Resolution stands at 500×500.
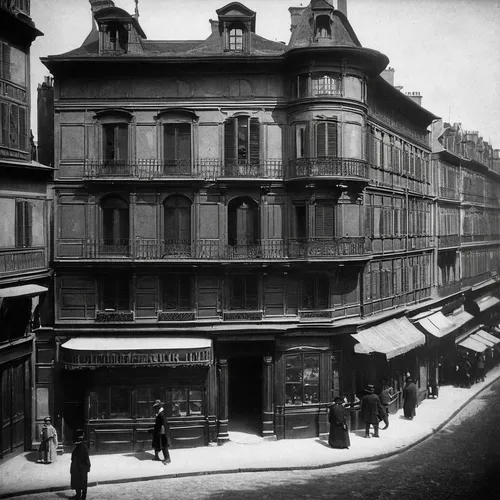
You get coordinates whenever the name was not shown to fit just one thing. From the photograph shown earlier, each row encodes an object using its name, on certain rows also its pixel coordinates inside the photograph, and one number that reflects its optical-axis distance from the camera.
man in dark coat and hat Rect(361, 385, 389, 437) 24.95
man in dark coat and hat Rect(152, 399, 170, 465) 21.84
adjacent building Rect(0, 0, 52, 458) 21.22
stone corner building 24.11
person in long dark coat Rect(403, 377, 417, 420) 28.19
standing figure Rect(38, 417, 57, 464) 22.00
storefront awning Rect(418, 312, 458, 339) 32.70
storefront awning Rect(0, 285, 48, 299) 20.84
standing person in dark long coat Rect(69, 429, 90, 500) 17.97
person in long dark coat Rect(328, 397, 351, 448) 23.19
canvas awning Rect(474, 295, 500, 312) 43.15
